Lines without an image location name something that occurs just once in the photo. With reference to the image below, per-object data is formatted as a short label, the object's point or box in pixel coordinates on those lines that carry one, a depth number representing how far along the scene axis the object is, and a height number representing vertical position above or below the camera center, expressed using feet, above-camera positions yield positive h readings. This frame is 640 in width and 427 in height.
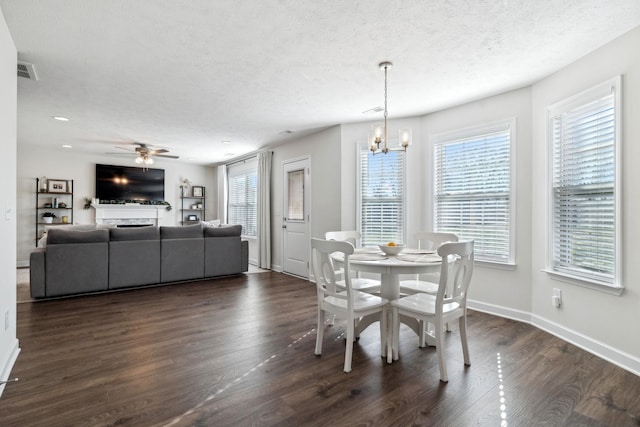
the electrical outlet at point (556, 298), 10.30 -2.72
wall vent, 10.03 +4.59
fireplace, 25.23 -0.05
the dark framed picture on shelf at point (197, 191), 30.17 +2.08
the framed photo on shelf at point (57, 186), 23.44 +2.03
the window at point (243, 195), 24.89 +1.45
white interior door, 19.10 -0.25
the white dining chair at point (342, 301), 7.85 -2.33
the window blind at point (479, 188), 12.29 +1.02
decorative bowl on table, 9.30 -1.06
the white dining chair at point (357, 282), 9.85 -2.20
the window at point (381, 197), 15.48 +0.78
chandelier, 9.94 +2.40
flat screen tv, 25.50 +2.48
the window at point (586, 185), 8.76 +0.83
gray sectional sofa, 14.08 -2.20
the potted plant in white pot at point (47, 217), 22.97 -0.26
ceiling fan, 20.13 +3.83
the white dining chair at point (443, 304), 7.35 -2.29
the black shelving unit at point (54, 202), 22.97 +0.85
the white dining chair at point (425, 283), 9.80 -2.26
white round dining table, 8.00 -1.31
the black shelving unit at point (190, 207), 29.66 +0.58
